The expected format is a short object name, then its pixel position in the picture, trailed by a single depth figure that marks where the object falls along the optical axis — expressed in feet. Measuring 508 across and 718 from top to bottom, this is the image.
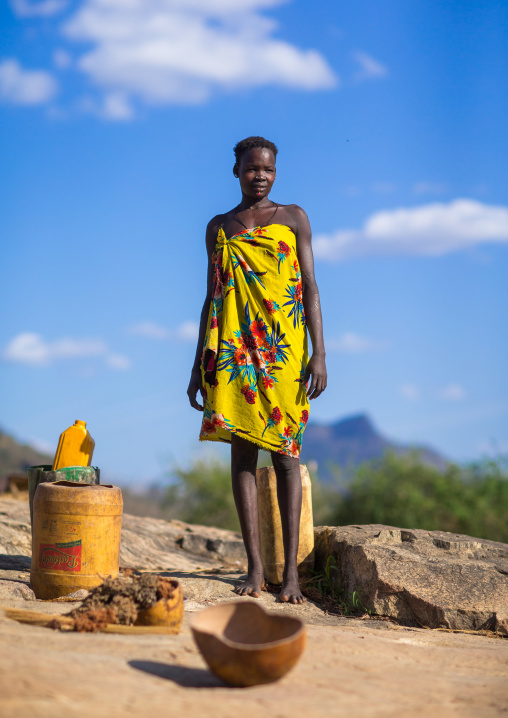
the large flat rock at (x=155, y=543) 18.29
